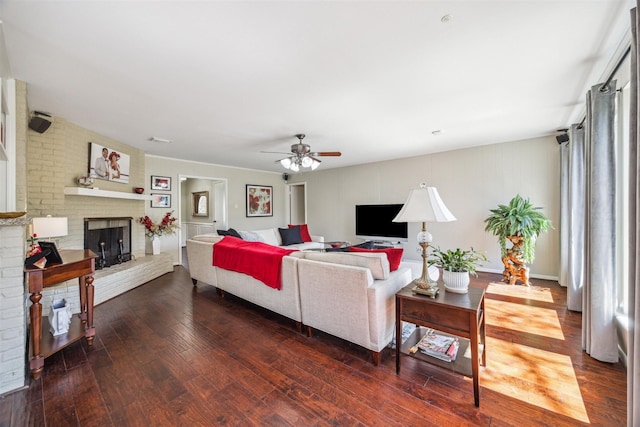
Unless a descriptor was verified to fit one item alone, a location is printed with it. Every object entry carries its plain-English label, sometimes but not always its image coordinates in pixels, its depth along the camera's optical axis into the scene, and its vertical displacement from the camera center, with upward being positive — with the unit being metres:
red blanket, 2.64 -0.54
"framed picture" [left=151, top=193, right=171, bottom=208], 5.29 +0.28
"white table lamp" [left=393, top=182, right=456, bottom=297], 1.85 -0.02
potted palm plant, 3.71 -0.30
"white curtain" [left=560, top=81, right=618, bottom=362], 2.02 -0.14
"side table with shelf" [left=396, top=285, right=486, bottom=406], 1.59 -0.73
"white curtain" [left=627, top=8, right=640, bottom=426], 1.16 -0.17
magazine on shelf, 1.85 -1.04
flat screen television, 5.48 -0.28
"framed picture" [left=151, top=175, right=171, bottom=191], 5.27 +0.65
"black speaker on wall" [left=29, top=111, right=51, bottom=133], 2.96 +1.06
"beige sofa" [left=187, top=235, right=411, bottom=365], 2.01 -0.73
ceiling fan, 3.75 +0.82
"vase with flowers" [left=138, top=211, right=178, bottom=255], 4.92 -0.29
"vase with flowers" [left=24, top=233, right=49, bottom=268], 1.88 -0.33
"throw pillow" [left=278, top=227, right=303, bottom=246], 5.61 -0.52
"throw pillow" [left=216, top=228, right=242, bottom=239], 4.48 -0.36
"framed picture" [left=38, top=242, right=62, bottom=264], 2.07 -0.32
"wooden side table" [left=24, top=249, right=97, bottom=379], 1.89 -0.74
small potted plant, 1.86 -0.44
